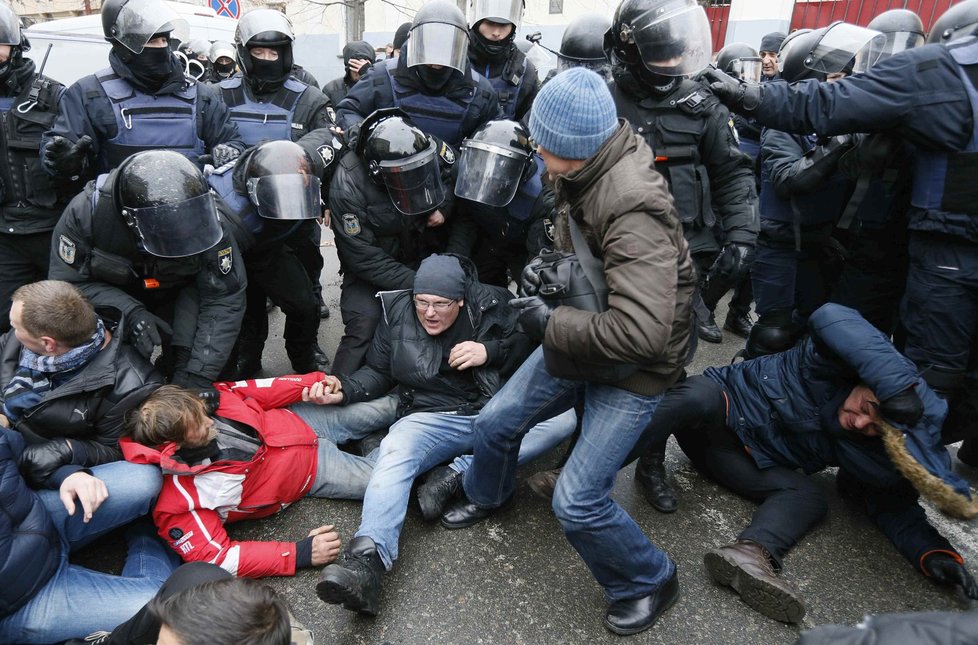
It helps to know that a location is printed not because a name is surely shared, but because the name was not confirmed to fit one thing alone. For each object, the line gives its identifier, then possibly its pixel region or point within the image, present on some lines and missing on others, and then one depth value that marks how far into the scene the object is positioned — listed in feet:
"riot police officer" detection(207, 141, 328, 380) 9.52
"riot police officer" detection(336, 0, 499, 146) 11.58
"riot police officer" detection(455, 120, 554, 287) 10.18
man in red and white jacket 7.08
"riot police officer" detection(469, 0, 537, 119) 13.64
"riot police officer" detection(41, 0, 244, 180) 10.77
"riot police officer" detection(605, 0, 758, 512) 8.70
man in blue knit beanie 5.31
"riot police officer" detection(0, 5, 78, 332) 10.65
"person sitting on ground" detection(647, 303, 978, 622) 7.11
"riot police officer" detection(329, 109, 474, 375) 10.21
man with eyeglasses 8.72
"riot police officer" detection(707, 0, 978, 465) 7.50
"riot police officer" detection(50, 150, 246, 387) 8.07
